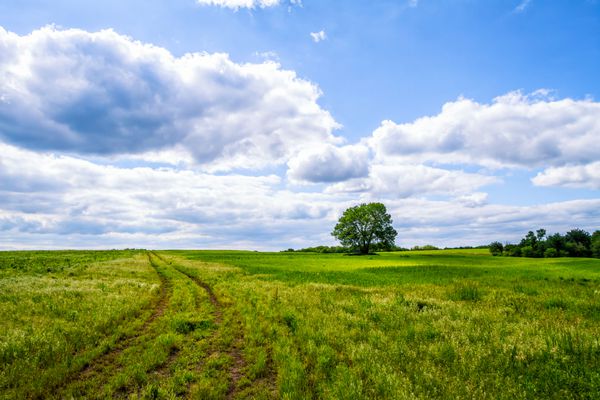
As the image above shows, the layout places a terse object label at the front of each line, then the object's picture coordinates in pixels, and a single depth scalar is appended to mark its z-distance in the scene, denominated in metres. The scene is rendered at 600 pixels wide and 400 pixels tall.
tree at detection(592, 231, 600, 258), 97.75
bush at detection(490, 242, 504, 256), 101.89
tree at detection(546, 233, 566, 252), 100.50
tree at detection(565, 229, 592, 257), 99.69
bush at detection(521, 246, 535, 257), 94.75
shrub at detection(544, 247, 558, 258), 93.75
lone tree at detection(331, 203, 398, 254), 100.50
